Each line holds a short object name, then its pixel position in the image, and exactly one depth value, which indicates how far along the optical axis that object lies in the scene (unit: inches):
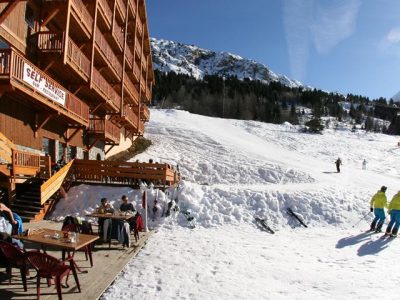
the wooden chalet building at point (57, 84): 575.2
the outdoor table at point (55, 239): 300.5
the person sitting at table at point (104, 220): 461.6
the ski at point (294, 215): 680.4
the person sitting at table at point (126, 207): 535.2
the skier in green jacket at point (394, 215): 582.9
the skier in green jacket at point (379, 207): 610.0
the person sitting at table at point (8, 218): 349.7
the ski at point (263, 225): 631.2
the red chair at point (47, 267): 266.4
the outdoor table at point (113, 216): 458.6
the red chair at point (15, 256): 283.4
